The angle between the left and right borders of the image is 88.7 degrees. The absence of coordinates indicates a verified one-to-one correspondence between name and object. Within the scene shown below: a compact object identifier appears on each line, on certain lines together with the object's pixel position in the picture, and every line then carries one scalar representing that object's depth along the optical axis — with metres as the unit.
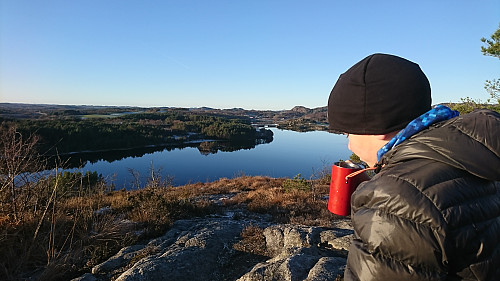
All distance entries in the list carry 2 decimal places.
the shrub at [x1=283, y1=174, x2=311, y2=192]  9.34
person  0.88
